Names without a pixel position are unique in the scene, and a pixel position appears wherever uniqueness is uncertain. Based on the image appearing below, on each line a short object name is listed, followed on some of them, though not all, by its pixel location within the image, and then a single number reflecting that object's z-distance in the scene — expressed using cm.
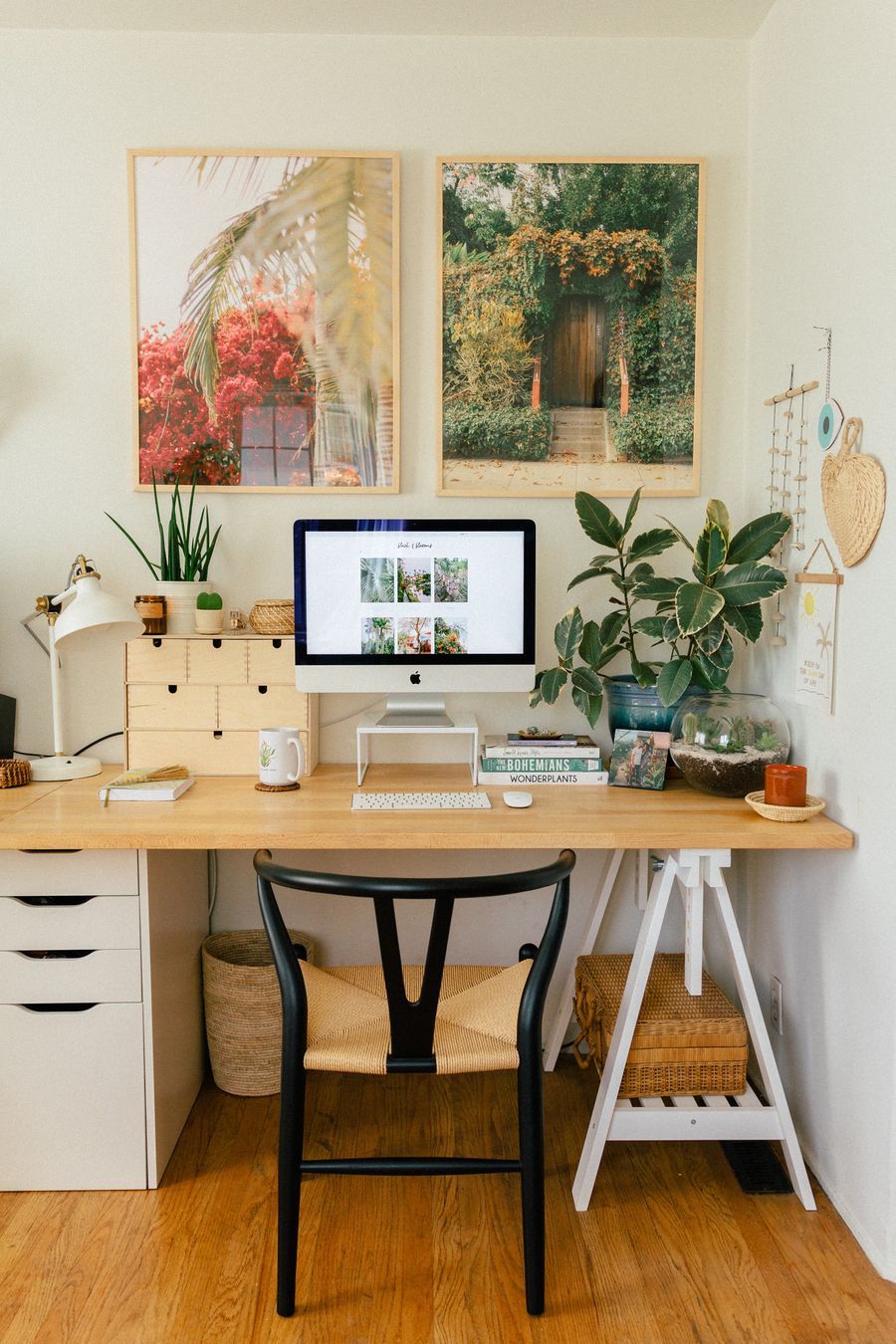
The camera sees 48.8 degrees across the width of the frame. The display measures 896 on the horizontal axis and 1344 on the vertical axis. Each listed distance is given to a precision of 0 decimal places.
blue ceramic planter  234
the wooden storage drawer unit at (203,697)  236
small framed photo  225
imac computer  231
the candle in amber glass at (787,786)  196
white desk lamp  213
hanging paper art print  200
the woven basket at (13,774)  228
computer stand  227
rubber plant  211
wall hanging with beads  218
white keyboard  204
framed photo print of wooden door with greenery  246
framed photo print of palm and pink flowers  244
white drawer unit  198
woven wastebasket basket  233
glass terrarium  213
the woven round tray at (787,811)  193
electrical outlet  228
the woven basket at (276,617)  239
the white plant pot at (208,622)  239
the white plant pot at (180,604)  243
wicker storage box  205
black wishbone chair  162
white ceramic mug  221
